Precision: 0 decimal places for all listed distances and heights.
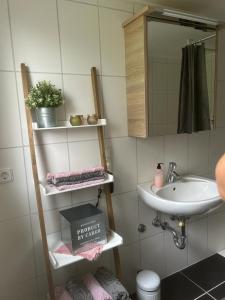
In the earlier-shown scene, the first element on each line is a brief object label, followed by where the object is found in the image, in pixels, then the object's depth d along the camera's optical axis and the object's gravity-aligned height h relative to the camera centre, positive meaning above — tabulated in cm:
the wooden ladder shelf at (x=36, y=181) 128 -33
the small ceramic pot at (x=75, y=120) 138 -2
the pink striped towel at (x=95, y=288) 134 -99
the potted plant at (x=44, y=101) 124 +9
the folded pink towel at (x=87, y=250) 132 -75
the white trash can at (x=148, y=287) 158 -113
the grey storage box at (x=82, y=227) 132 -62
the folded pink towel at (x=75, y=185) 132 -38
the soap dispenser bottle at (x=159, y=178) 174 -47
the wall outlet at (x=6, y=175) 131 -30
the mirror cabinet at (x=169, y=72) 148 +27
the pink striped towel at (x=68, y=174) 135 -32
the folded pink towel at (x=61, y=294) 136 -100
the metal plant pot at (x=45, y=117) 128 +1
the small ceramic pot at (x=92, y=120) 143 -2
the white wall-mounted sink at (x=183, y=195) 147 -58
